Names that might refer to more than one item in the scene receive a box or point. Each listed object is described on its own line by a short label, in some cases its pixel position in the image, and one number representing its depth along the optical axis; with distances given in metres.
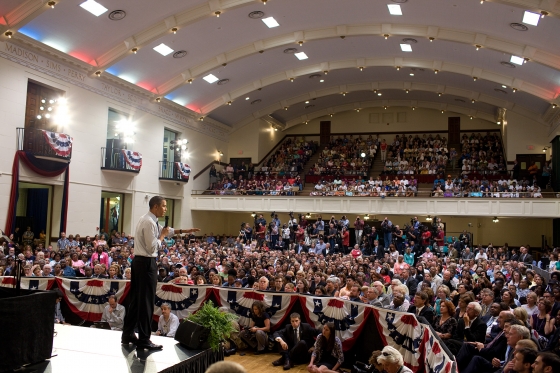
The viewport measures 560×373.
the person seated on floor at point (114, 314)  9.68
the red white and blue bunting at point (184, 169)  26.03
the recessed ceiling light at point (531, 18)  16.20
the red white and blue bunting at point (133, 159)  21.98
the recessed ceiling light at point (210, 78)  24.74
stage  4.80
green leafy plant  5.96
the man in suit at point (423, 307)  7.58
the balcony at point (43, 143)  17.27
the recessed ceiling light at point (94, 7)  16.33
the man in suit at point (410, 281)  11.43
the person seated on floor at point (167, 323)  8.95
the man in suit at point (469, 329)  6.66
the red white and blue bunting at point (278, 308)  7.14
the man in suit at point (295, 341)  8.51
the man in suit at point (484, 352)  5.98
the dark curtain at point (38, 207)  19.95
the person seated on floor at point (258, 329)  9.12
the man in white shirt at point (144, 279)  5.47
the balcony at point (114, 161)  21.23
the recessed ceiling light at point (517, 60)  19.97
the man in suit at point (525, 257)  17.27
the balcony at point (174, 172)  25.50
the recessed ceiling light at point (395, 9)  18.69
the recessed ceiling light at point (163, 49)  20.65
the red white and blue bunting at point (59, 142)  17.72
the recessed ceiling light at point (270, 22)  20.22
